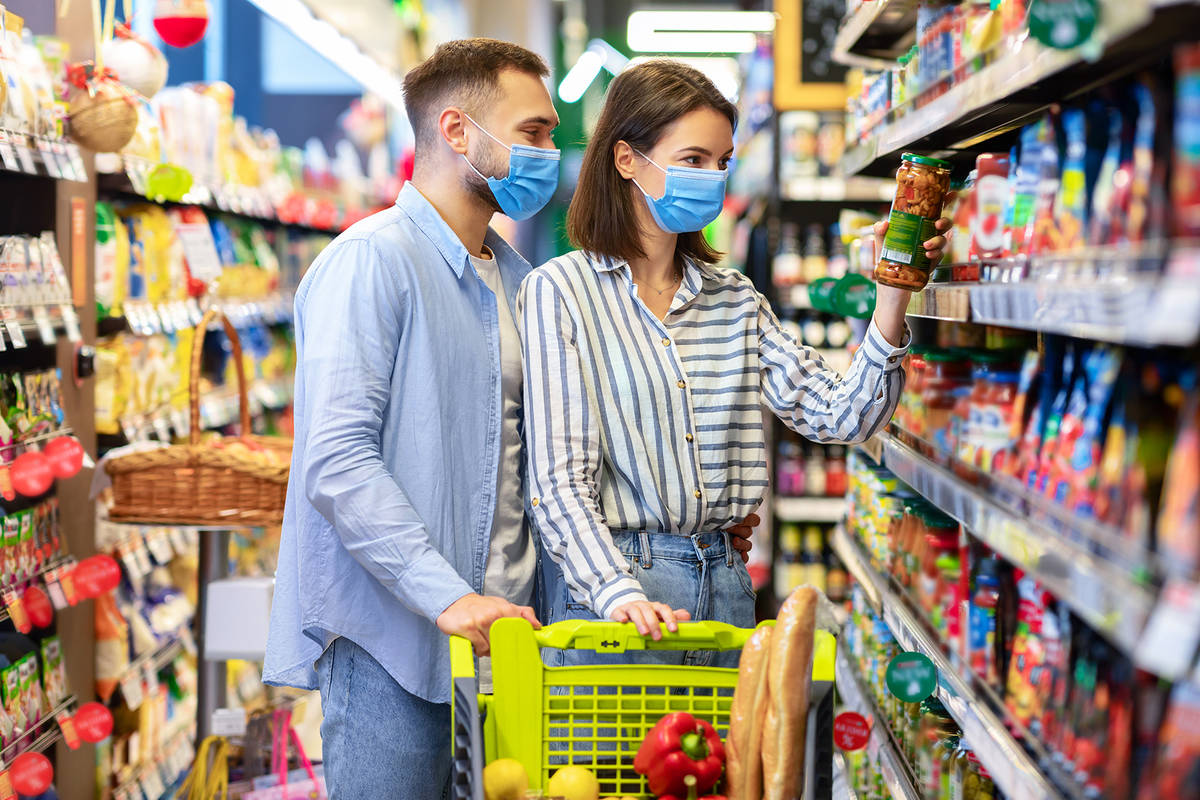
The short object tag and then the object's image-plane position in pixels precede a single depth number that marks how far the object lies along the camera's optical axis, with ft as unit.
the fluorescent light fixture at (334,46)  20.40
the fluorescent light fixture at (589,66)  44.80
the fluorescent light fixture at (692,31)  24.86
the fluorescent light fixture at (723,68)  35.79
